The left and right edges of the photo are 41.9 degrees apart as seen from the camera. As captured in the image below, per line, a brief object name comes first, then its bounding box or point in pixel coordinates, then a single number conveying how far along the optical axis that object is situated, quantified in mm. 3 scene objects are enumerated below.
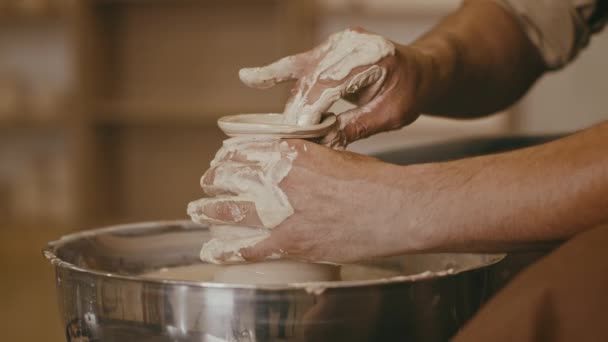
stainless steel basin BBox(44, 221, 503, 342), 656
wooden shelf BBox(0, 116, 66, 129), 2953
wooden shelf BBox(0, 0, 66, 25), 2914
